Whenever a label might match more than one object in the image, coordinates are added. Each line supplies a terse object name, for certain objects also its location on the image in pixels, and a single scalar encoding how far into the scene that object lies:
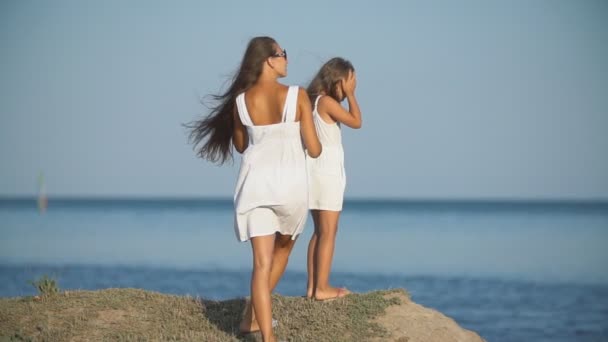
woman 13.24
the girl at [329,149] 16.23
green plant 18.08
